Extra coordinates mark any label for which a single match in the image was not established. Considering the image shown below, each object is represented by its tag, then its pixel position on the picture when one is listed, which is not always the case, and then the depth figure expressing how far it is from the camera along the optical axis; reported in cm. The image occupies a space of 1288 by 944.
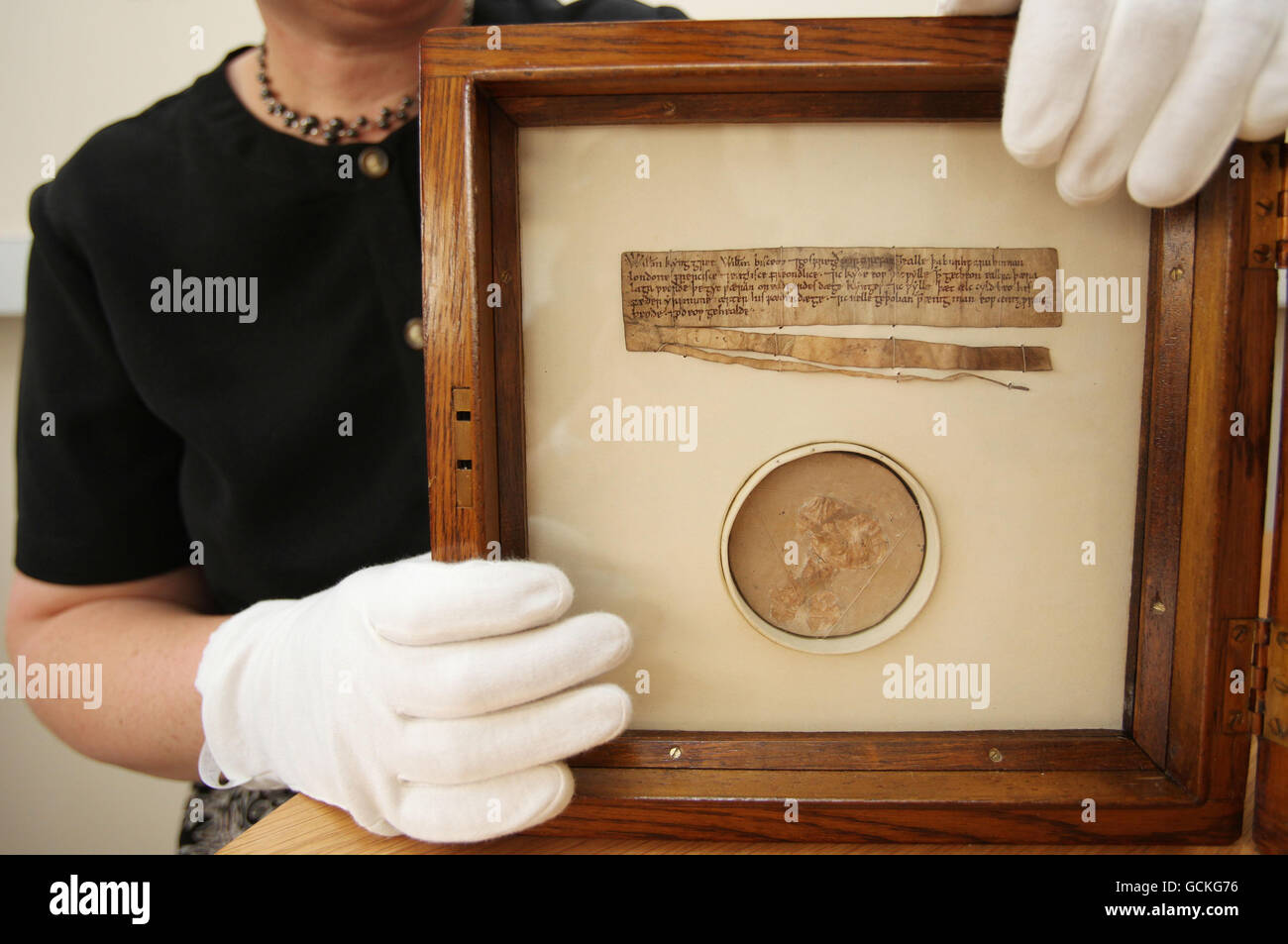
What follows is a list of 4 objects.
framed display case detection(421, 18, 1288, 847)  51
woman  79
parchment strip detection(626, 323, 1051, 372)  54
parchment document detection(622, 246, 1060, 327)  54
